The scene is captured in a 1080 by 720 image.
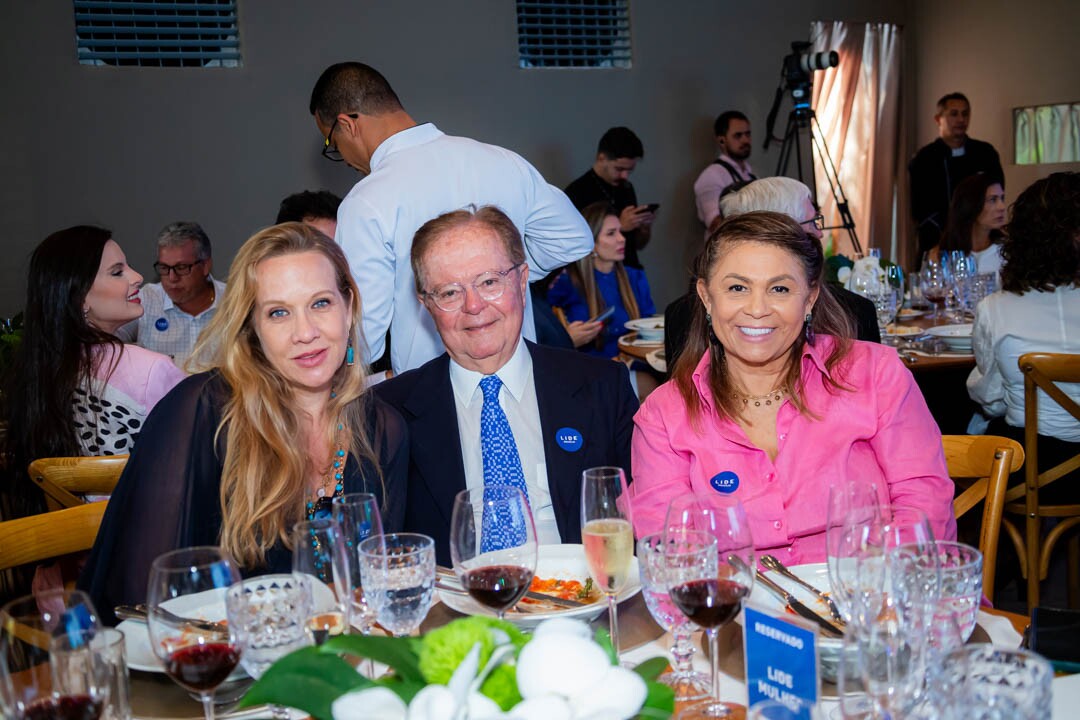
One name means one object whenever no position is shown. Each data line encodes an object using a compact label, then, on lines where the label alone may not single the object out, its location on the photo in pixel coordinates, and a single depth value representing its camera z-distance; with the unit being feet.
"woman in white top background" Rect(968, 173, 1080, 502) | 10.76
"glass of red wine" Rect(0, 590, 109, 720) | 3.45
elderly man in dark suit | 7.40
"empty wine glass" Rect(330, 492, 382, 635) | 4.38
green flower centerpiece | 2.80
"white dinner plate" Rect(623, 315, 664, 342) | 15.02
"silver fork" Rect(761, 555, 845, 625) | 4.64
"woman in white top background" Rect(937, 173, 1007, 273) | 17.10
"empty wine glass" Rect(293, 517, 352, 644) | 4.12
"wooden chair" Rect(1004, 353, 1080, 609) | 9.63
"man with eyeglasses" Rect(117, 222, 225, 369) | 15.51
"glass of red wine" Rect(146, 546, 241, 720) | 3.81
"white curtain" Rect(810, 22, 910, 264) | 30.09
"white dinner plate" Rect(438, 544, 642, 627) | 4.69
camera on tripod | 25.49
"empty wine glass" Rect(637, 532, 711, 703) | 4.18
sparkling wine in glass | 4.48
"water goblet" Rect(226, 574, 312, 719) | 3.86
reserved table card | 3.29
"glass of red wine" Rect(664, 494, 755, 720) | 4.04
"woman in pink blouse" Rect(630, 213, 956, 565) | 6.79
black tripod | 25.77
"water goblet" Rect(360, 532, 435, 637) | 4.31
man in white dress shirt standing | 10.28
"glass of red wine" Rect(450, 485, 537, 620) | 4.44
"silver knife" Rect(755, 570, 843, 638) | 4.36
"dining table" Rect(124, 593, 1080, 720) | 3.99
